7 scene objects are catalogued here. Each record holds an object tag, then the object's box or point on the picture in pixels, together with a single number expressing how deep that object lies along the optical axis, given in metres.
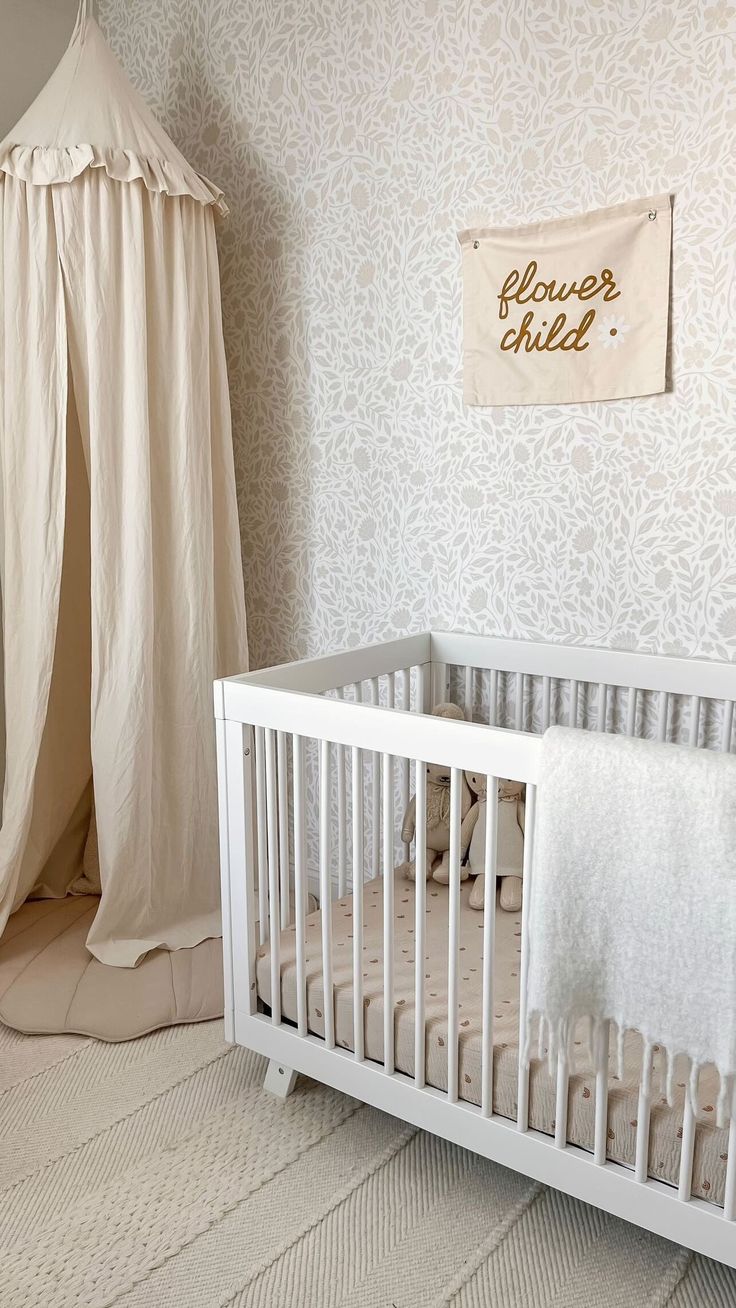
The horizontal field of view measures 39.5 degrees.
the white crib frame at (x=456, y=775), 1.39
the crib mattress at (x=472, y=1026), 1.37
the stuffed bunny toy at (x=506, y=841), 2.00
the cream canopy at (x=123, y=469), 2.19
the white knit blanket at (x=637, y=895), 1.19
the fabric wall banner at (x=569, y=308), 1.94
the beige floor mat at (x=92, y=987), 2.09
